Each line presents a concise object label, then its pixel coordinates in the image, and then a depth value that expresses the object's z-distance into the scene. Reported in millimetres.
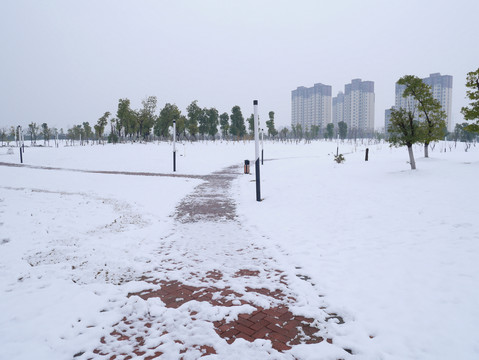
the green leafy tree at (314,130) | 108888
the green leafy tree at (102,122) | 68494
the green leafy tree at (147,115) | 62656
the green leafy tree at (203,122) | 72938
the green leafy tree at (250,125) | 84788
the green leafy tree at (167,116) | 68312
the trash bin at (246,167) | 23180
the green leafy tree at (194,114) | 71188
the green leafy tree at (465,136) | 73500
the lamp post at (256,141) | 11542
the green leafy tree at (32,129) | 83400
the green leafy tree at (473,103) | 17047
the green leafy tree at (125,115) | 63000
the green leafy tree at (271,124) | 79062
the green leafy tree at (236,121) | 73938
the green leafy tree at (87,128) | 92188
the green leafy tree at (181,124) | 67988
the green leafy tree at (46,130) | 85188
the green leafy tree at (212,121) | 73750
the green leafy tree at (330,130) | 101188
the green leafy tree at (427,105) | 17828
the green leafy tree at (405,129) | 15211
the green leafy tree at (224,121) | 76688
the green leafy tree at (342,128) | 103688
